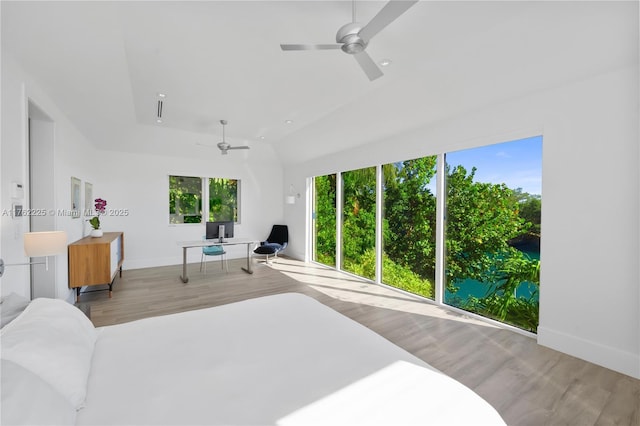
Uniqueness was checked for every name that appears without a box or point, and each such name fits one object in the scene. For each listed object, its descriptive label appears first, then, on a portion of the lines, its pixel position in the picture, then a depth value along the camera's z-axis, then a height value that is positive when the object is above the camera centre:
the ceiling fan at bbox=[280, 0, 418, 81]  1.64 +1.21
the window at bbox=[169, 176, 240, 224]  6.66 +0.27
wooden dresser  3.79 -0.76
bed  1.01 -0.76
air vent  3.91 +1.60
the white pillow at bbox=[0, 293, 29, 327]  1.48 -0.57
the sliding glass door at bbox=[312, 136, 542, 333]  3.19 -0.23
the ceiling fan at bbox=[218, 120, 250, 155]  5.06 +1.18
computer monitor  5.32 -0.40
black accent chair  7.28 -0.72
